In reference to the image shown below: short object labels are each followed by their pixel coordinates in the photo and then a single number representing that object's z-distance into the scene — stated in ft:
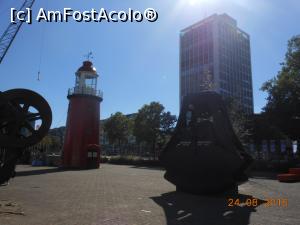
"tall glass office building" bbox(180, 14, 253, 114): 271.97
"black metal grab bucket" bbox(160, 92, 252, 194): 34.86
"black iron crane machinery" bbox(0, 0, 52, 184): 26.60
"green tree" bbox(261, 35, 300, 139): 85.02
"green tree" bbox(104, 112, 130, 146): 167.42
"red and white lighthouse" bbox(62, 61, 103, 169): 89.38
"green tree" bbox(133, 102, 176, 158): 131.71
